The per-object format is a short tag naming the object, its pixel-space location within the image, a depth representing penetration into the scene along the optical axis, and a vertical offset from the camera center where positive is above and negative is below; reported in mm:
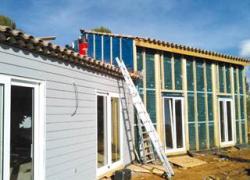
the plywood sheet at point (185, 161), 7576 -1989
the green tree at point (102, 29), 18087 +6097
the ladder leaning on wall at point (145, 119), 6476 -426
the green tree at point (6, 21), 14256 +5530
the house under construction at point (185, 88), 7977 +665
